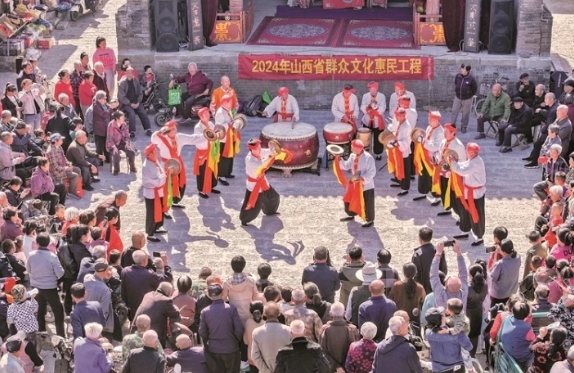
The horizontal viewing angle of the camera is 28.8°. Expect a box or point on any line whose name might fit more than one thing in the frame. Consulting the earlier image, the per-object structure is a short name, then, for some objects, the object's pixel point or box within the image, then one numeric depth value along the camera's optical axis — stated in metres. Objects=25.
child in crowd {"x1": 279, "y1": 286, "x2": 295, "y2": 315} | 10.74
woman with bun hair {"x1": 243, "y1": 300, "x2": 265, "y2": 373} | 10.72
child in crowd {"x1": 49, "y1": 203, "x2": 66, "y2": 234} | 14.01
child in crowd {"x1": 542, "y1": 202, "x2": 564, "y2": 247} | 13.23
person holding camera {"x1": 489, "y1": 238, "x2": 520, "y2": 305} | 12.10
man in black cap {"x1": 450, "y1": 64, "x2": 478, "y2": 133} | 18.28
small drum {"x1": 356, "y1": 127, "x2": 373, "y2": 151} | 17.03
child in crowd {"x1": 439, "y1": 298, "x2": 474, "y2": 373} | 10.20
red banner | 19.66
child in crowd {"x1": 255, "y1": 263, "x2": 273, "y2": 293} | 11.50
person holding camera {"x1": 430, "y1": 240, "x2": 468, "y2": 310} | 10.91
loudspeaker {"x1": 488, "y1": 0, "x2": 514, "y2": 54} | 19.36
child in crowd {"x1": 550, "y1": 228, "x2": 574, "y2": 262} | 12.22
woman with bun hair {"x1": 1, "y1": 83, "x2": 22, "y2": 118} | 17.03
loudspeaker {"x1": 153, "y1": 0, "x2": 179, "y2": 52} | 20.00
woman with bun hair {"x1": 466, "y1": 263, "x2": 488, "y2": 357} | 11.58
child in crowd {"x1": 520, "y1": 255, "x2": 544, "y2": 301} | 12.04
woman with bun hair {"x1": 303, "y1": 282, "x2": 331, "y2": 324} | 10.92
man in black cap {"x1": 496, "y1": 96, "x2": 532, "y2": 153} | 17.70
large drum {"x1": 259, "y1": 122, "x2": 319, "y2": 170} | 16.83
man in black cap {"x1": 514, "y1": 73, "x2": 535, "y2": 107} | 18.11
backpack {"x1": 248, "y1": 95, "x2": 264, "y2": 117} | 19.80
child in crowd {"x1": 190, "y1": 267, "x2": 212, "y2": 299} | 11.57
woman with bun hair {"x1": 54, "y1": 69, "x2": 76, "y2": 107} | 17.95
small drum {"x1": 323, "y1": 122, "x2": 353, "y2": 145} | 17.11
